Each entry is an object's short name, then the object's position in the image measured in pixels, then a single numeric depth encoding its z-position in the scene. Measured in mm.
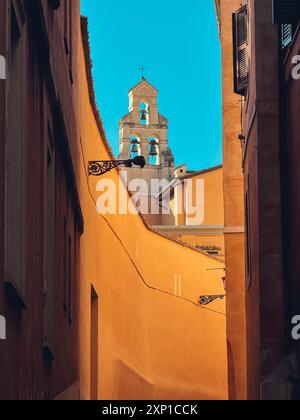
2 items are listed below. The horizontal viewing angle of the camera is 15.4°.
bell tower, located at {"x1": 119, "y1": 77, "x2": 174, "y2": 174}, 72625
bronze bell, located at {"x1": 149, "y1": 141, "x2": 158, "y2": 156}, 61338
